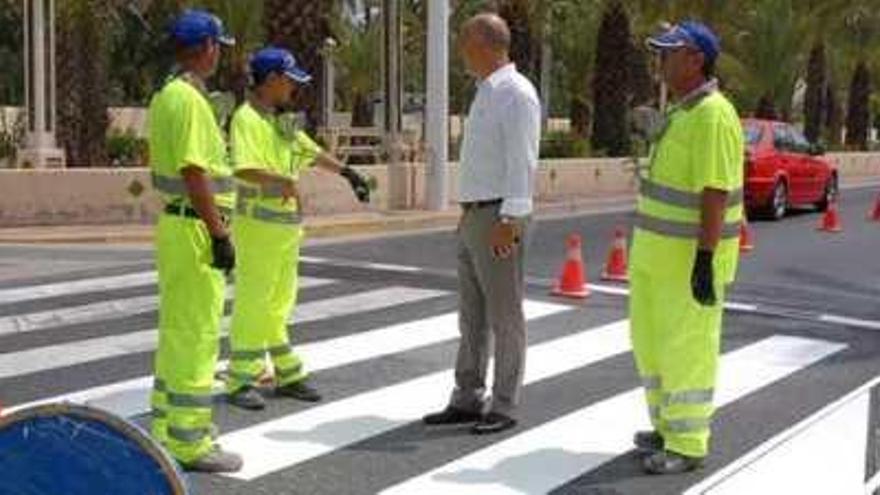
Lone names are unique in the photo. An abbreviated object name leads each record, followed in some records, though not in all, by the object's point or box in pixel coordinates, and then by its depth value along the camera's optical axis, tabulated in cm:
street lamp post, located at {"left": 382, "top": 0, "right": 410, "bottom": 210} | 2119
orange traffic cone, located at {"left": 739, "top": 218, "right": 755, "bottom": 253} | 1712
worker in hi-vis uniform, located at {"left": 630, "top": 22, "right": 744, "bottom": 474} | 618
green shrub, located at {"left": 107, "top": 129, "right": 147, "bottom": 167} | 2198
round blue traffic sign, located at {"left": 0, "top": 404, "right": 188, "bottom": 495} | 334
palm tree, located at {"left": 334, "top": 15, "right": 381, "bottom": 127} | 4866
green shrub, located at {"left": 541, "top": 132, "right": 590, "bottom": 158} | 2845
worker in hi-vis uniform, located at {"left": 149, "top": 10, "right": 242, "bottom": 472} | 593
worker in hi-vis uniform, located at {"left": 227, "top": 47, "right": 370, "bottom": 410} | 741
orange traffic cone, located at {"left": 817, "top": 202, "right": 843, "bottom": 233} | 2073
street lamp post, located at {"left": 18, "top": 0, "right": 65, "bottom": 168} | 1841
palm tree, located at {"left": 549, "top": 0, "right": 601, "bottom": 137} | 4116
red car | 2214
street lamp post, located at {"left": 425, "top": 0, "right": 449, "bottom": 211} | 2066
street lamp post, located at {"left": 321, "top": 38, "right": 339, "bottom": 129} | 2462
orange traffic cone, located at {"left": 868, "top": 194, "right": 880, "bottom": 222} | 2369
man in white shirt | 680
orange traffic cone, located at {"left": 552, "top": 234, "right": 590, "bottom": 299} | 1241
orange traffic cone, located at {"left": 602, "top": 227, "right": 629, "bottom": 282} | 1371
